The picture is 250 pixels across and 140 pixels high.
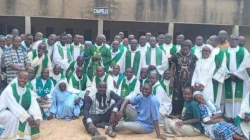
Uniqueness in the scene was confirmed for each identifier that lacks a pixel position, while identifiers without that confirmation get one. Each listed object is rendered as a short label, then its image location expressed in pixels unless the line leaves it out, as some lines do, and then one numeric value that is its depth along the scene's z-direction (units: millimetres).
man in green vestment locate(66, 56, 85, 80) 8875
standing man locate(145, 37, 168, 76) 8812
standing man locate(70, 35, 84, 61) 9836
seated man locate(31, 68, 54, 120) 8164
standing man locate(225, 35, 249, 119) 7832
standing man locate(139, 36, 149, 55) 9503
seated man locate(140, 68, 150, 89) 8320
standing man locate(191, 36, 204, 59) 8844
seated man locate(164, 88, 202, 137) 6997
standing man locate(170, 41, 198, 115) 7672
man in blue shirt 6930
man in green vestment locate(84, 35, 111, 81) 8953
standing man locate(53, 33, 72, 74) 9070
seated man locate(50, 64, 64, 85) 8594
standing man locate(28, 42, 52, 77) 8461
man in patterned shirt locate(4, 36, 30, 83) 7602
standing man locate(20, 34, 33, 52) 9195
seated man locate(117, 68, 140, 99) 8250
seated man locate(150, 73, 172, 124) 7895
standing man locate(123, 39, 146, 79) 9102
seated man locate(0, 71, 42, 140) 6137
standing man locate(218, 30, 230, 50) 8057
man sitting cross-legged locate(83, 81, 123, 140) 7175
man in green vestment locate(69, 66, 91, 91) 8766
